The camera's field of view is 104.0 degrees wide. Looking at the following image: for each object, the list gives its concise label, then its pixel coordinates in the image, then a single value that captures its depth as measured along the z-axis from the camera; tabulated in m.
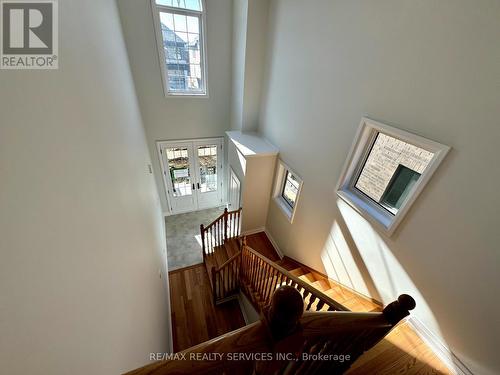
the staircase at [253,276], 2.03
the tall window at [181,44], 3.41
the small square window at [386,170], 1.55
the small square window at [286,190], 3.33
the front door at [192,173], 4.73
